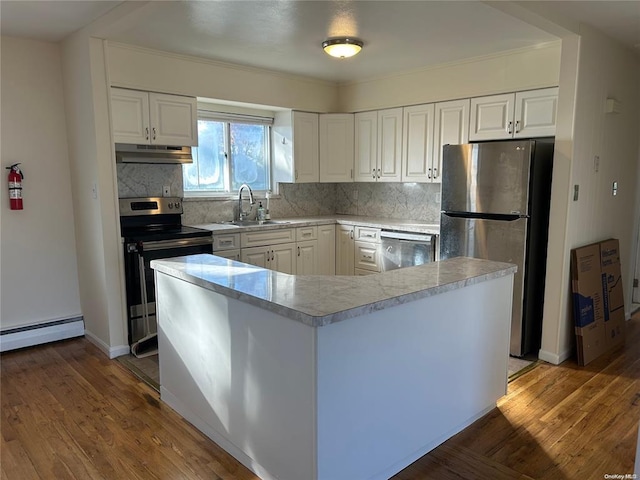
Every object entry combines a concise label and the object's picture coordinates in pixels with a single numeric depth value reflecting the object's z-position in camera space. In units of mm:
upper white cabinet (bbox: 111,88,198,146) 3473
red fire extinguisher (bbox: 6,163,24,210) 3445
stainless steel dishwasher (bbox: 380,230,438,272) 4031
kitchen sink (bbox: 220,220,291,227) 4386
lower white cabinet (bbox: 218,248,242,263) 4000
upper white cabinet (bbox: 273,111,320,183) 4746
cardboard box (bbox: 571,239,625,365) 3330
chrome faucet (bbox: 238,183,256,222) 4612
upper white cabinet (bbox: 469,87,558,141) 3479
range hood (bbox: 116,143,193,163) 3588
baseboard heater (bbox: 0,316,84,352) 3613
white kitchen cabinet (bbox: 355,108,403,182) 4531
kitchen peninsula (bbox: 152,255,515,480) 1735
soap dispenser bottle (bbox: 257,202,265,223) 4688
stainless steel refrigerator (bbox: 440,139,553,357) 3266
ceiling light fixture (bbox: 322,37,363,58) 3252
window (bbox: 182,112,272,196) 4492
